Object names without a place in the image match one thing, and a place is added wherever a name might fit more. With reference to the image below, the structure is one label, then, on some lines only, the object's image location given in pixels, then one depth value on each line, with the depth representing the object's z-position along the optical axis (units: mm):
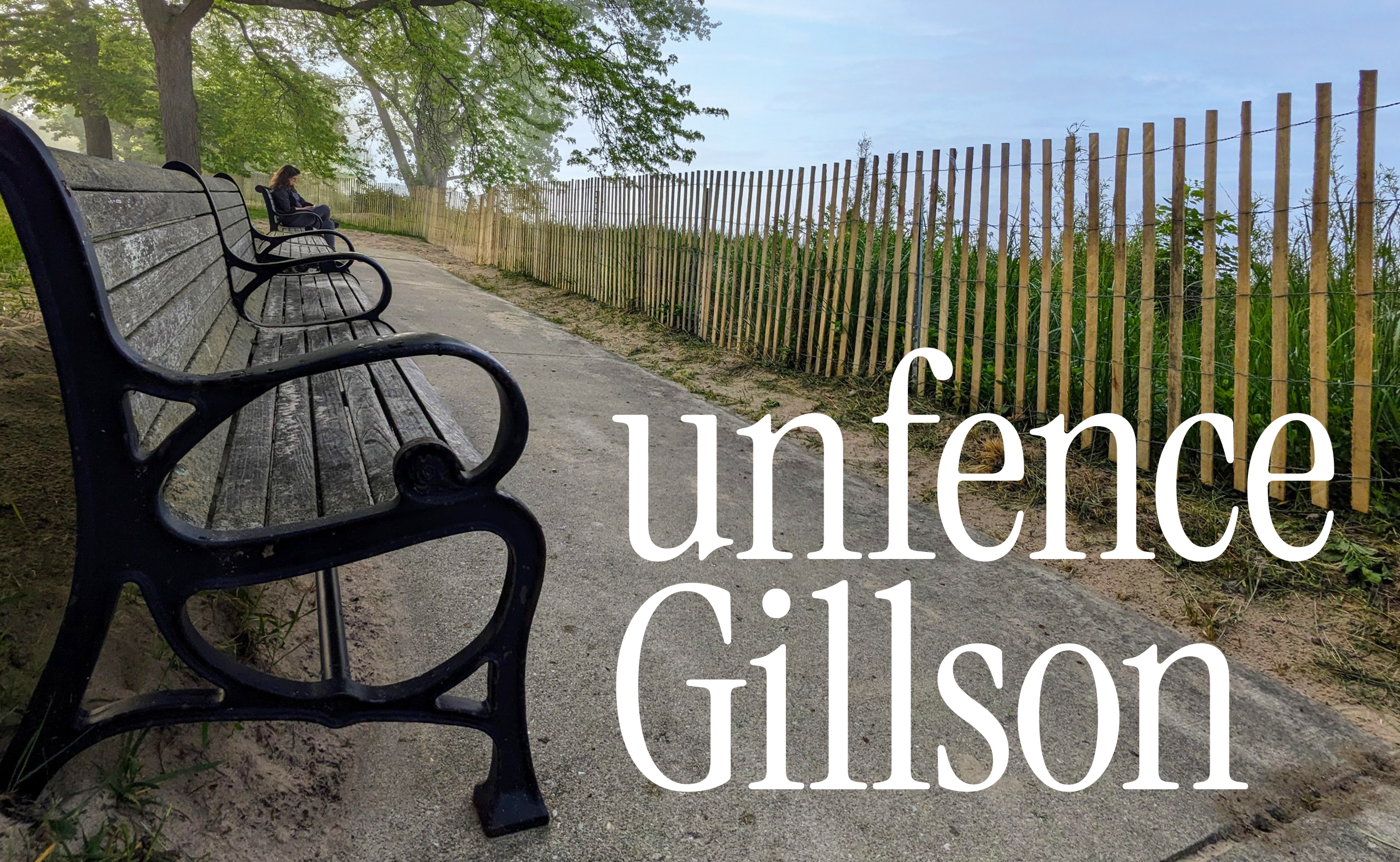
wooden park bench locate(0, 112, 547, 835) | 1387
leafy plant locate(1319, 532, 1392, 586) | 3207
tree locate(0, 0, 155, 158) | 19156
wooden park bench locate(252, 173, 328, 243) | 7973
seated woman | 11867
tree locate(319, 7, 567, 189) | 16891
